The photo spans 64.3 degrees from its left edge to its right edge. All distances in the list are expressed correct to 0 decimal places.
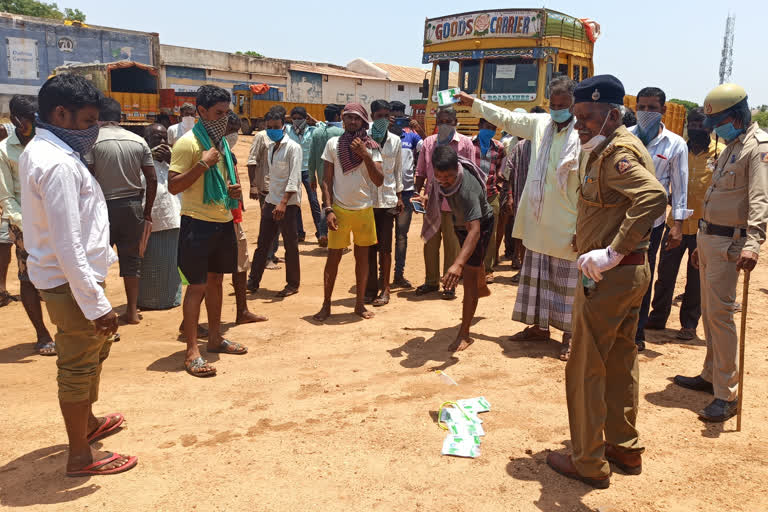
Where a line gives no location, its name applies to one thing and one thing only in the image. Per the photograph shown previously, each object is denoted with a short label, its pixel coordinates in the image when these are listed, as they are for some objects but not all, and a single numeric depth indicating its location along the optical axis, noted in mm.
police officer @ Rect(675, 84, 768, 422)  3809
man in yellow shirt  4609
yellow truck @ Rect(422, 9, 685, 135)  11578
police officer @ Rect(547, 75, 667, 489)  2836
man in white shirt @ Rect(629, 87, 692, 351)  5008
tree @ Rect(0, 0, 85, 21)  46750
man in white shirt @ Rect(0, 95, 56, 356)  5059
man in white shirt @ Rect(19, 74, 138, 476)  2828
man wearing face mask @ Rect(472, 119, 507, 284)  7487
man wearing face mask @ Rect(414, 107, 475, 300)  6641
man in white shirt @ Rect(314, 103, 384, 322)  5949
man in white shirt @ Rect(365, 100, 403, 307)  6559
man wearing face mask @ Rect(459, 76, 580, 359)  4789
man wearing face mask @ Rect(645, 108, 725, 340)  5727
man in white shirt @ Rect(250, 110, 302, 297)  6961
